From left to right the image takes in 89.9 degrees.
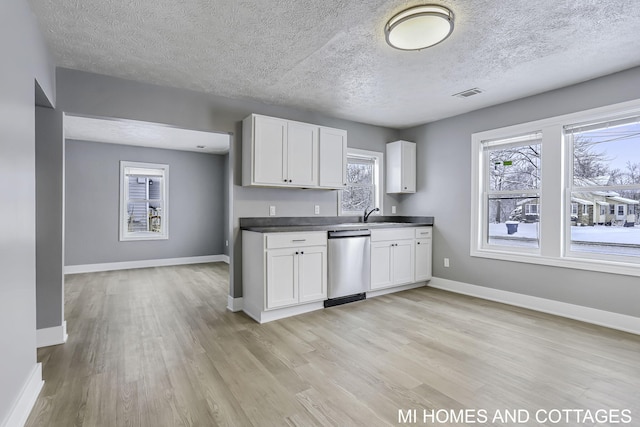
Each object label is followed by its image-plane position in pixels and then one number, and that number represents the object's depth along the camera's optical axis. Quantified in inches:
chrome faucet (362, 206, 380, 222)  194.1
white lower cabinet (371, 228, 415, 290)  167.0
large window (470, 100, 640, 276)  124.0
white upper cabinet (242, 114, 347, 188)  143.1
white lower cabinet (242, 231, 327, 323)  132.0
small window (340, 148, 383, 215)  193.3
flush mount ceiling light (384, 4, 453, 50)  81.7
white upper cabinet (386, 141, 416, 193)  196.4
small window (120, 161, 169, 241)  255.9
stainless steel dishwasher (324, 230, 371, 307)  149.6
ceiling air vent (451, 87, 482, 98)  139.9
